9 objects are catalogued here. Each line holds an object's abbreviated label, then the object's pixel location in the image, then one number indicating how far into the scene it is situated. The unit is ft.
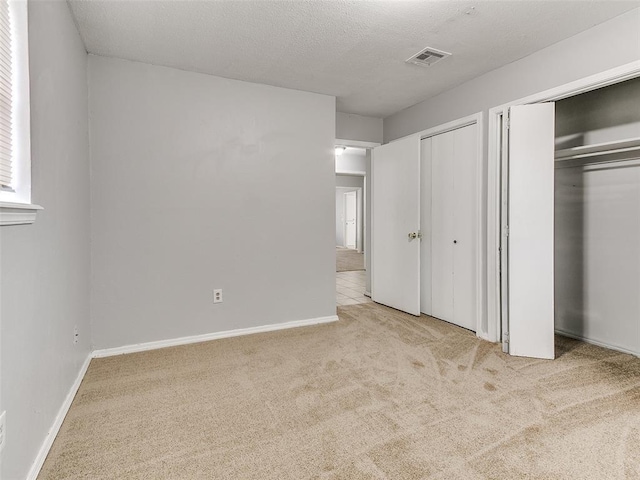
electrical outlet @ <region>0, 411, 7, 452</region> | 3.67
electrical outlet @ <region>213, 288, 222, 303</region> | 10.17
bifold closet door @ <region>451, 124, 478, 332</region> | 10.64
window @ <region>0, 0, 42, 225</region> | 4.09
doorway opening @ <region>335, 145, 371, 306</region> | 16.19
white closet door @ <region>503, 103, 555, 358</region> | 8.54
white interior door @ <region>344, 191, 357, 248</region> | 38.82
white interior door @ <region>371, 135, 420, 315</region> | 12.41
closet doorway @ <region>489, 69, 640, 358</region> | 8.60
